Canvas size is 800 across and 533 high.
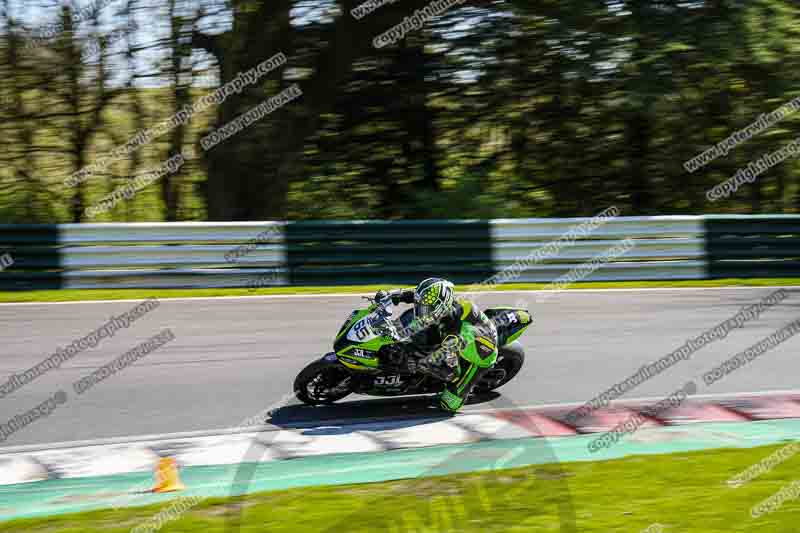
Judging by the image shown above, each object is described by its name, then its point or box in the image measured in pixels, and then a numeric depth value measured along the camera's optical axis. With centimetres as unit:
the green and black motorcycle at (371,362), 1634
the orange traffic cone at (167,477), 1279
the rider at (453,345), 1666
